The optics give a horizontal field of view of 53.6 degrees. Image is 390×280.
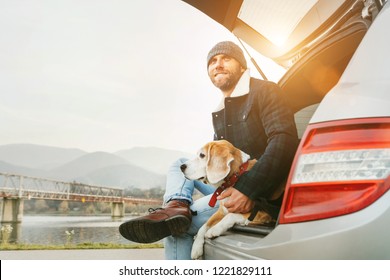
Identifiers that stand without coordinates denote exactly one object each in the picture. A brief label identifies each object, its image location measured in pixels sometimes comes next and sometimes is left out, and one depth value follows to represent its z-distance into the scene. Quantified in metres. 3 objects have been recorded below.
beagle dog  1.32
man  1.28
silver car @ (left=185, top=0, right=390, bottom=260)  0.67
